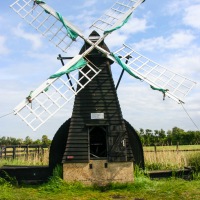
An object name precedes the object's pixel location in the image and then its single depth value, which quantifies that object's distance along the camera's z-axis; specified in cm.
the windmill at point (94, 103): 1016
